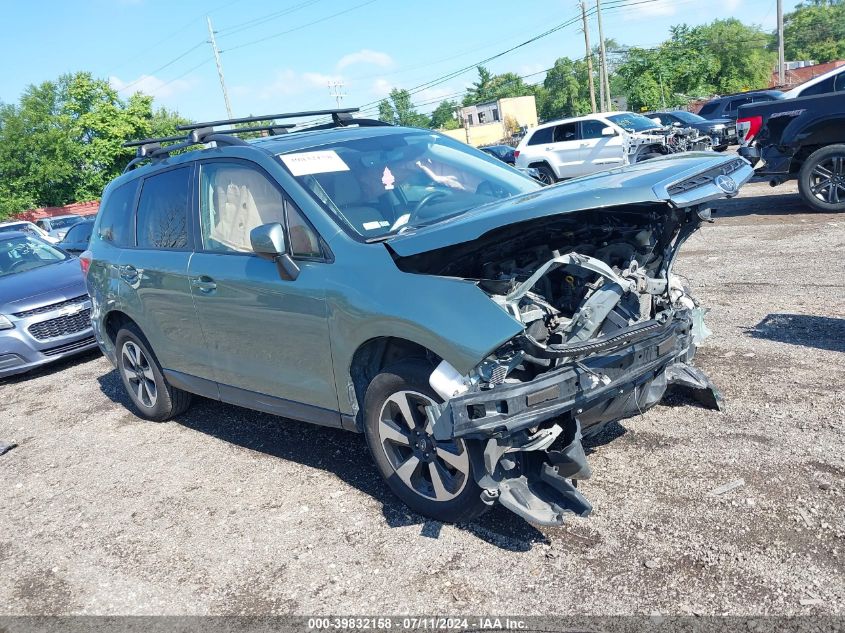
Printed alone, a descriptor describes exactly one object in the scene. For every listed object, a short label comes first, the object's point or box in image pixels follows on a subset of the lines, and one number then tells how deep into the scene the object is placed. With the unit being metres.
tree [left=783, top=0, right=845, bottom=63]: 82.62
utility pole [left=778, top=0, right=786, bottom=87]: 37.25
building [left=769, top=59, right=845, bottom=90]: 54.38
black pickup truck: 9.82
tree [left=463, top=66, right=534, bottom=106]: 112.00
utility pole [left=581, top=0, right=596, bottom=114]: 42.71
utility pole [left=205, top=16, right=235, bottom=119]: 47.32
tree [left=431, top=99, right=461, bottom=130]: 124.56
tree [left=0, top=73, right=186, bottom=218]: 45.88
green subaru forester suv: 3.17
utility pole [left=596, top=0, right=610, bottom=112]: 40.53
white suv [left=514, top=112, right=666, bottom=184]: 17.25
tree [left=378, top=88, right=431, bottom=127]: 110.19
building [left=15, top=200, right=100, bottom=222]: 42.59
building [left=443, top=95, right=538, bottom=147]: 85.62
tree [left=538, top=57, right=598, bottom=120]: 98.00
